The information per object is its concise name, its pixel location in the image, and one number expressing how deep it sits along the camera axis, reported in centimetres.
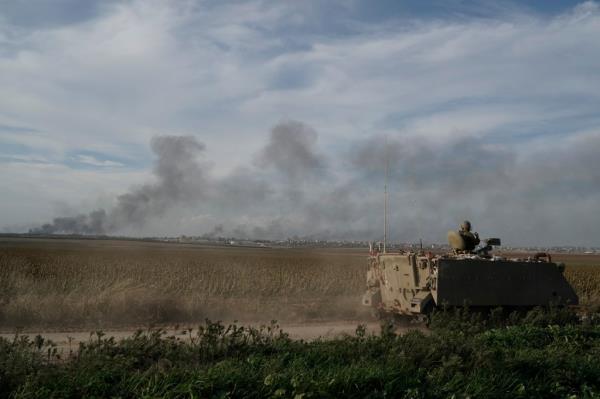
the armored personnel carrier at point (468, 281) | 1375
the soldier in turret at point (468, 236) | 1599
